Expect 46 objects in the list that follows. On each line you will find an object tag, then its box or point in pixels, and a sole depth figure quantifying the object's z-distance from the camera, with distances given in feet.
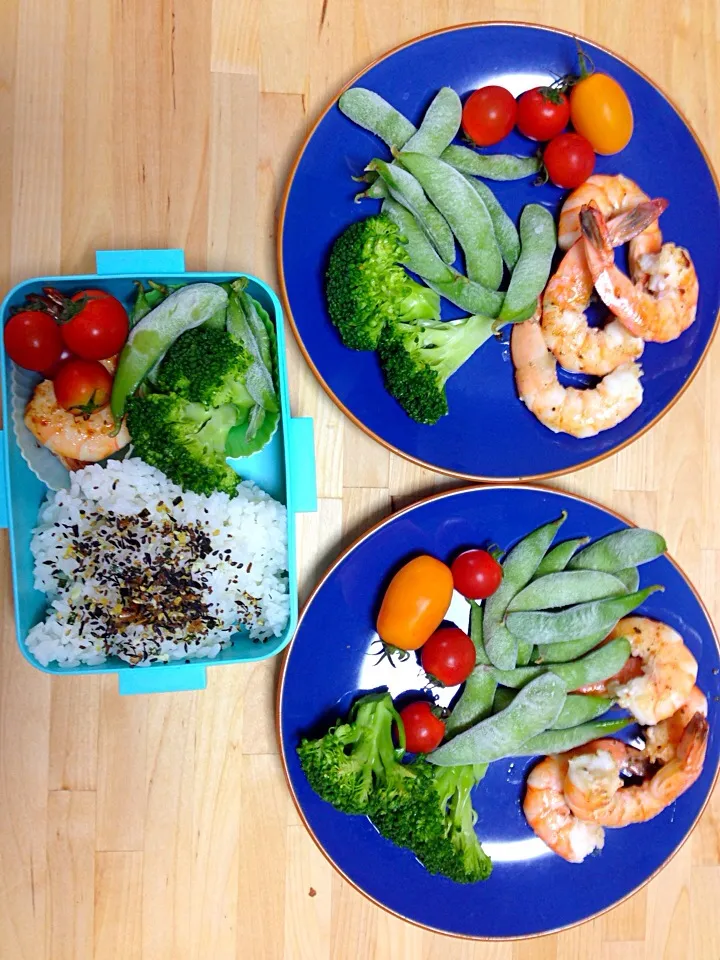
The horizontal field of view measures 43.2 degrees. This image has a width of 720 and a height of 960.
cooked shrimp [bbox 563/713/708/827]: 1.40
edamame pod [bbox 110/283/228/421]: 1.24
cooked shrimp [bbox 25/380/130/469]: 1.28
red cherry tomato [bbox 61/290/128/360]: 1.23
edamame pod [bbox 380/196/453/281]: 1.36
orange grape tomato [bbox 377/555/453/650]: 1.35
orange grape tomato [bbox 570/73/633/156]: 1.40
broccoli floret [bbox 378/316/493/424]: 1.35
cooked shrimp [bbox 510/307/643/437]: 1.40
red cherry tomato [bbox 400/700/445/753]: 1.38
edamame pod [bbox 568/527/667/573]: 1.43
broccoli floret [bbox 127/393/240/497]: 1.23
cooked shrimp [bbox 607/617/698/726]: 1.44
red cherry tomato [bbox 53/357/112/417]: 1.26
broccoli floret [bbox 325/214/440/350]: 1.31
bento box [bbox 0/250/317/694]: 1.27
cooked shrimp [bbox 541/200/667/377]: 1.39
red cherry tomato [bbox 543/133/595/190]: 1.41
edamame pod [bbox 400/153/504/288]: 1.34
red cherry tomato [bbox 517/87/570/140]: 1.40
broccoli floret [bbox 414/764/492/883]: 1.37
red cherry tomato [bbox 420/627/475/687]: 1.37
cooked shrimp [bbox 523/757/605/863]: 1.44
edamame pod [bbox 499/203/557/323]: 1.37
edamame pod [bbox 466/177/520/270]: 1.40
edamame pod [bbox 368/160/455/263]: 1.33
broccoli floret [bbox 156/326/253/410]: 1.23
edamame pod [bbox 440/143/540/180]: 1.39
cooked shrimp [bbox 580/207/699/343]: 1.37
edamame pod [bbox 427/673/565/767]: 1.37
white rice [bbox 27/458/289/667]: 1.27
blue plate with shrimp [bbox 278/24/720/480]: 1.36
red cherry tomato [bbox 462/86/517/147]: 1.37
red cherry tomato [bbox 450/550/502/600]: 1.38
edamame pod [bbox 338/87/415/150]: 1.35
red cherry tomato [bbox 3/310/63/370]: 1.23
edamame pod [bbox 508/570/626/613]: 1.42
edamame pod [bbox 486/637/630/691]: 1.42
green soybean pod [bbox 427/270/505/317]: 1.37
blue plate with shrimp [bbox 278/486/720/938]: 1.39
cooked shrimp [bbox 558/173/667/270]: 1.41
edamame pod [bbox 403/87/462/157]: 1.36
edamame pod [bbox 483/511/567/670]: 1.41
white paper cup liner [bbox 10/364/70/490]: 1.29
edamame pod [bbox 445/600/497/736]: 1.41
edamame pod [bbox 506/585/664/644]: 1.41
